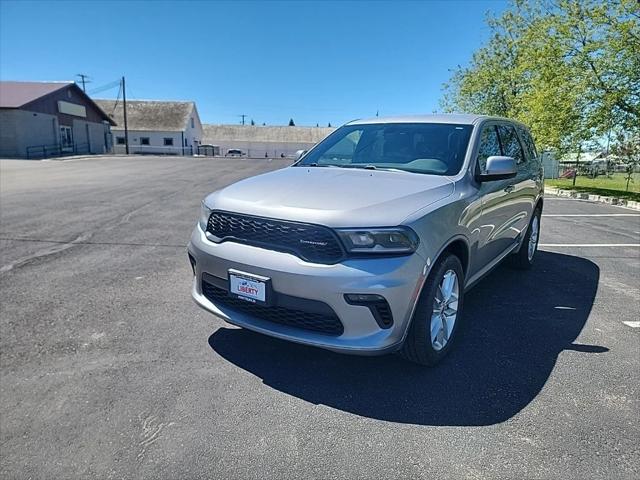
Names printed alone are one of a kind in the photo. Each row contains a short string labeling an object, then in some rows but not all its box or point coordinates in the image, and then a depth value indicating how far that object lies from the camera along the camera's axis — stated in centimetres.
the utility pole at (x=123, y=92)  5028
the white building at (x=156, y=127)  5581
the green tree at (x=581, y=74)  1426
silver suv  258
